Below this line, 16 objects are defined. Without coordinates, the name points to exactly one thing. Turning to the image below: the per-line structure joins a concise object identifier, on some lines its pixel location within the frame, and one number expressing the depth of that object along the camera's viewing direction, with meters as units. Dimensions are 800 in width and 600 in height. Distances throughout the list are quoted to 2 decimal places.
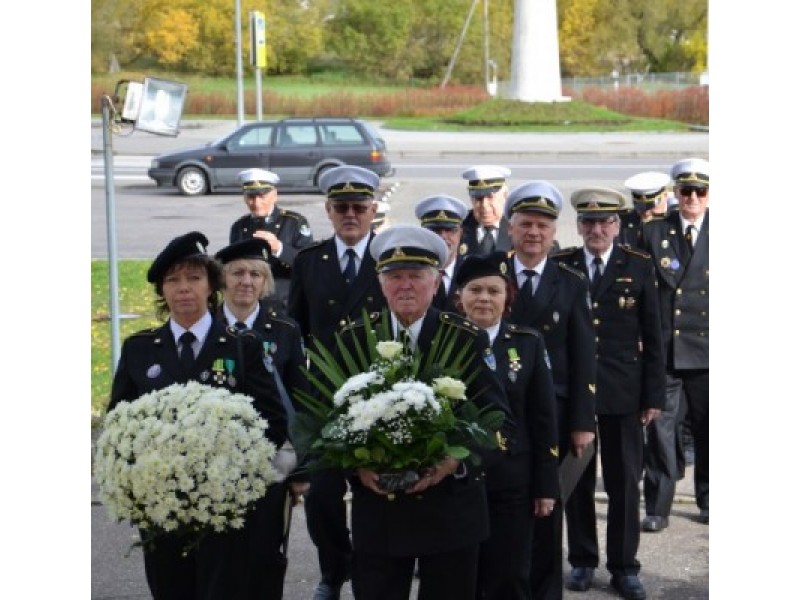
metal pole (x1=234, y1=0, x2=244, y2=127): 35.75
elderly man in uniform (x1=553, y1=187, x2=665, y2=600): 7.90
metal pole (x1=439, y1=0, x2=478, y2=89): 67.75
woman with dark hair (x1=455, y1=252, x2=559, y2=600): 6.24
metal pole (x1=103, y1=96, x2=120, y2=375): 10.41
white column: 45.81
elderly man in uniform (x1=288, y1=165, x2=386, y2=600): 7.63
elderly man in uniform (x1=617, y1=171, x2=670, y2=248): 10.38
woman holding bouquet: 5.87
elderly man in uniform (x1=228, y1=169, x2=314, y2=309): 10.53
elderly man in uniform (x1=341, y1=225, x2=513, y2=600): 5.37
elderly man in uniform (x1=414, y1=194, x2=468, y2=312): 8.65
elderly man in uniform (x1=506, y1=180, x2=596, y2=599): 7.12
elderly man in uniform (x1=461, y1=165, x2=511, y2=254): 9.43
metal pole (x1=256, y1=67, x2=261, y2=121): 36.99
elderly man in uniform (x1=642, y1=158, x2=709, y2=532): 9.06
